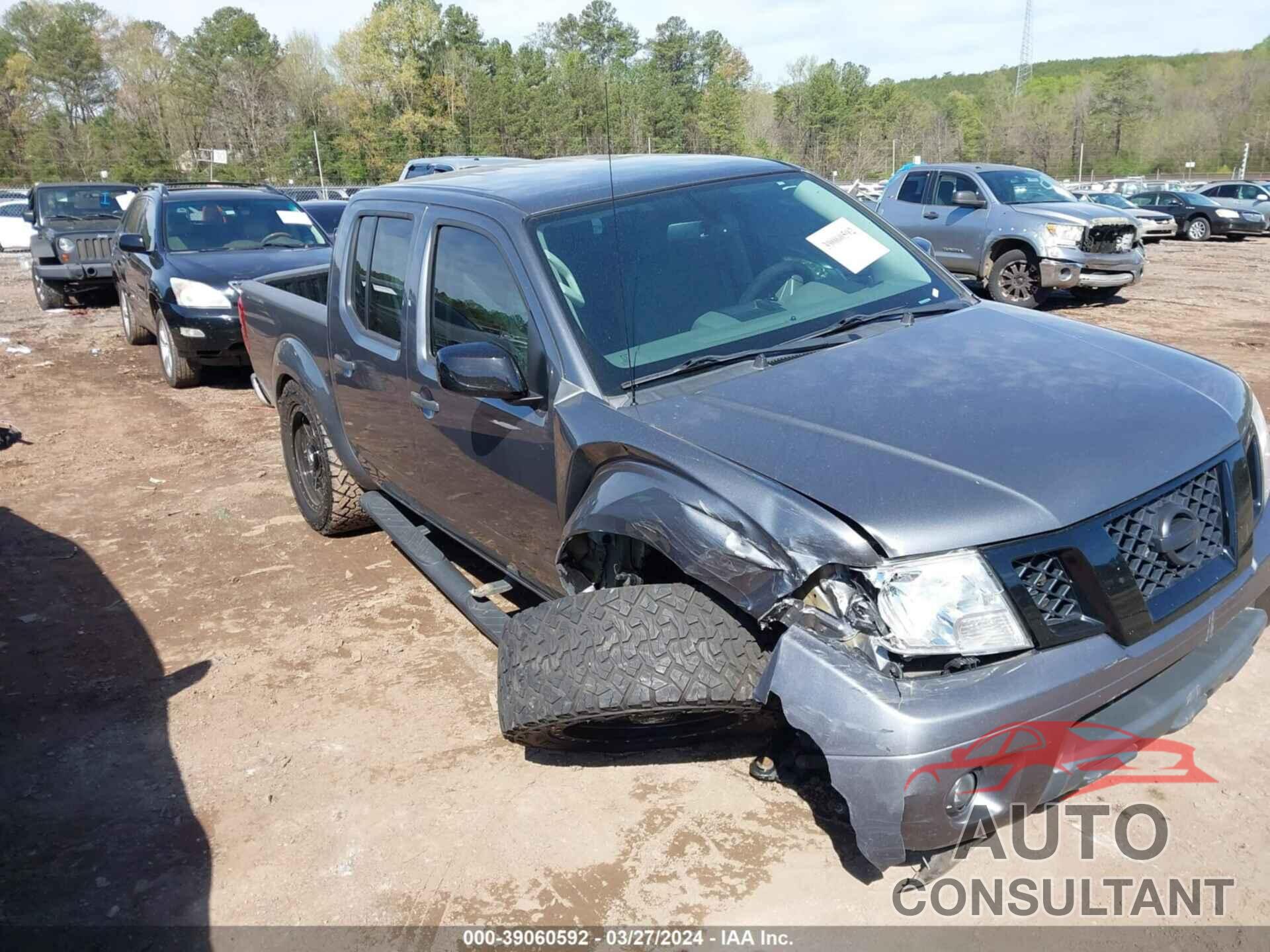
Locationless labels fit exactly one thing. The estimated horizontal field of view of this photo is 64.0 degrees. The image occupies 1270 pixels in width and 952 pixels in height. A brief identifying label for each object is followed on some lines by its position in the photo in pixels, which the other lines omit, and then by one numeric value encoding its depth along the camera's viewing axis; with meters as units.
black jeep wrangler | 14.42
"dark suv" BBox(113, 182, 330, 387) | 9.12
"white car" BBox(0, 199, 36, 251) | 24.78
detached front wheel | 2.51
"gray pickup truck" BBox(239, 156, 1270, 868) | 2.23
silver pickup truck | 12.43
